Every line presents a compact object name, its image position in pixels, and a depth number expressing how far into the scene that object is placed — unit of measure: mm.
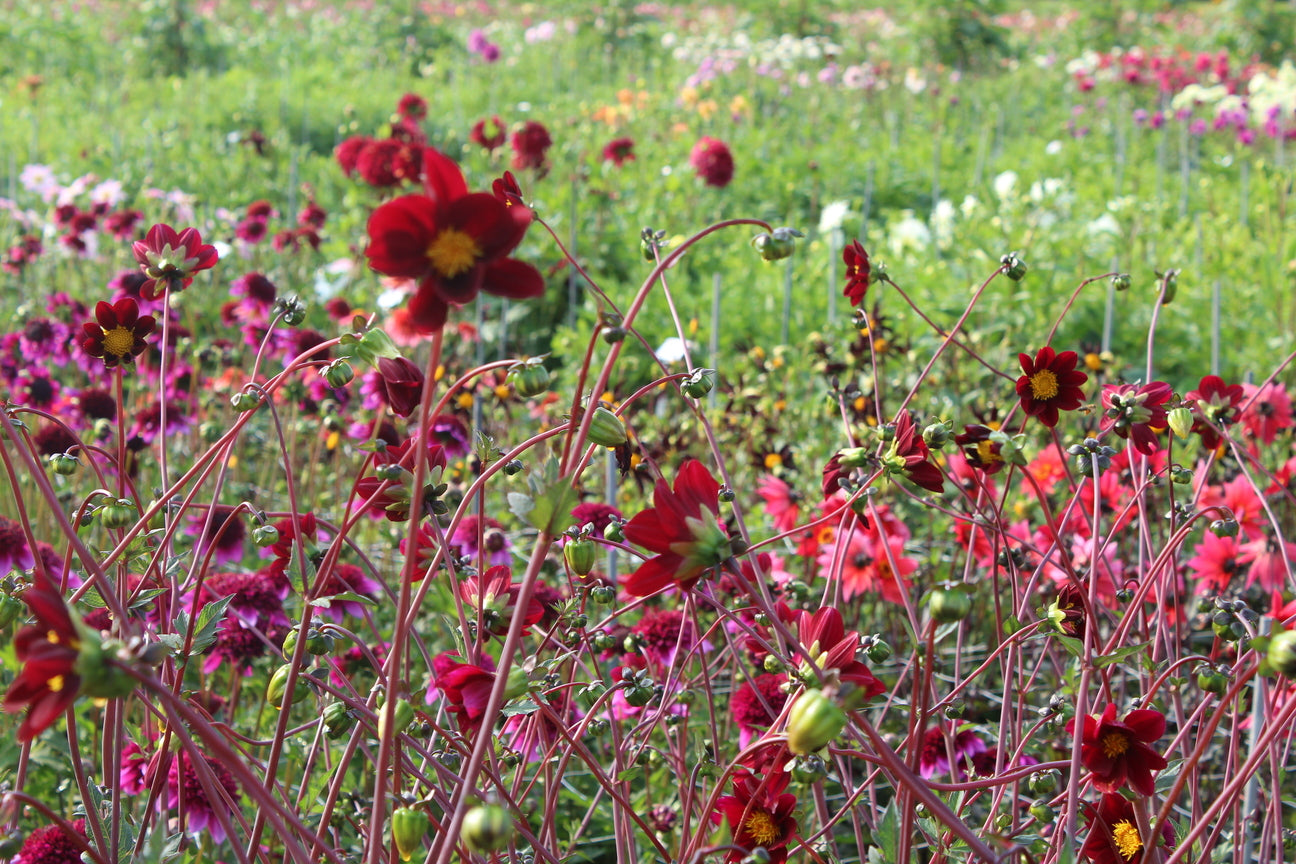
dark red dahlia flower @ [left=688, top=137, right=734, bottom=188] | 2896
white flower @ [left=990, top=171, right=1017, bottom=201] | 3098
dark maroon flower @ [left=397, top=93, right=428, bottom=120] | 3072
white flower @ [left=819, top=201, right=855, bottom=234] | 3035
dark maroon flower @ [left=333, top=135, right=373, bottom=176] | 2920
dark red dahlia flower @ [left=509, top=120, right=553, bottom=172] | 2721
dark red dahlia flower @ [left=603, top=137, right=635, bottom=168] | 2998
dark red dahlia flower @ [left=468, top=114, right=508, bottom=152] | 2670
